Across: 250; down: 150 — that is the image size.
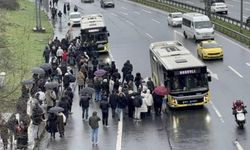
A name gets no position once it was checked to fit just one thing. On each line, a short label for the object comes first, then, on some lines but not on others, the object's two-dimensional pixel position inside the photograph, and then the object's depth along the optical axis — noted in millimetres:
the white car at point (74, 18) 70062
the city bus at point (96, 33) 50969
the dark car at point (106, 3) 90062
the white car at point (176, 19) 67375
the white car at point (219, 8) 77438
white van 56991
